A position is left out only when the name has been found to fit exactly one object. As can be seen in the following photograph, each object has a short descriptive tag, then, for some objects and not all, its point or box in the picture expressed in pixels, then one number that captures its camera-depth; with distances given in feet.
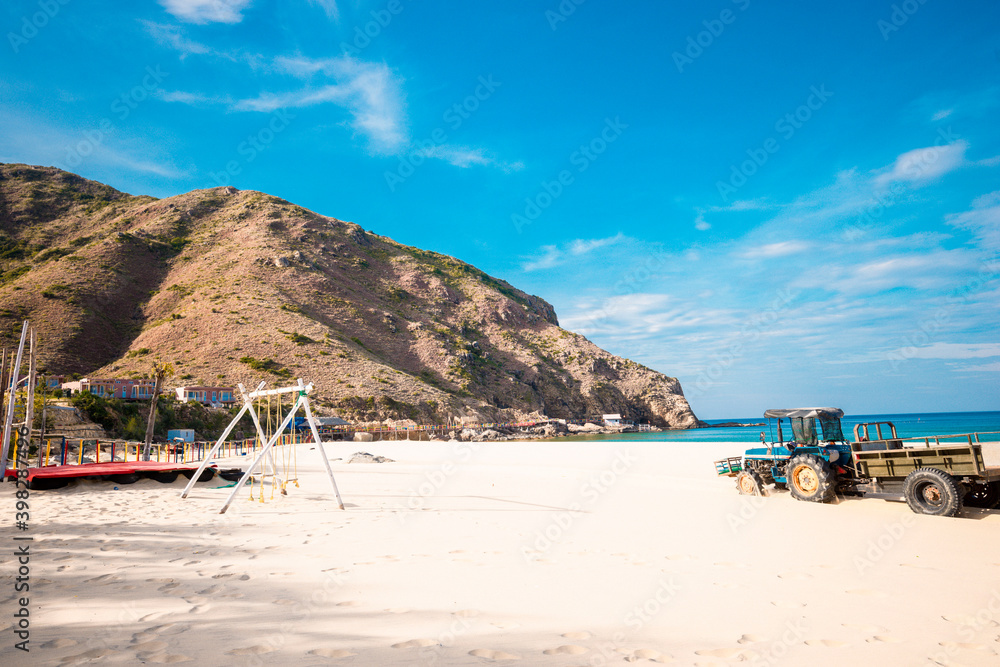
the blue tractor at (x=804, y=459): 35.04
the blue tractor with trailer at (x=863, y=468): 29.25
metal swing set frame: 35.48
